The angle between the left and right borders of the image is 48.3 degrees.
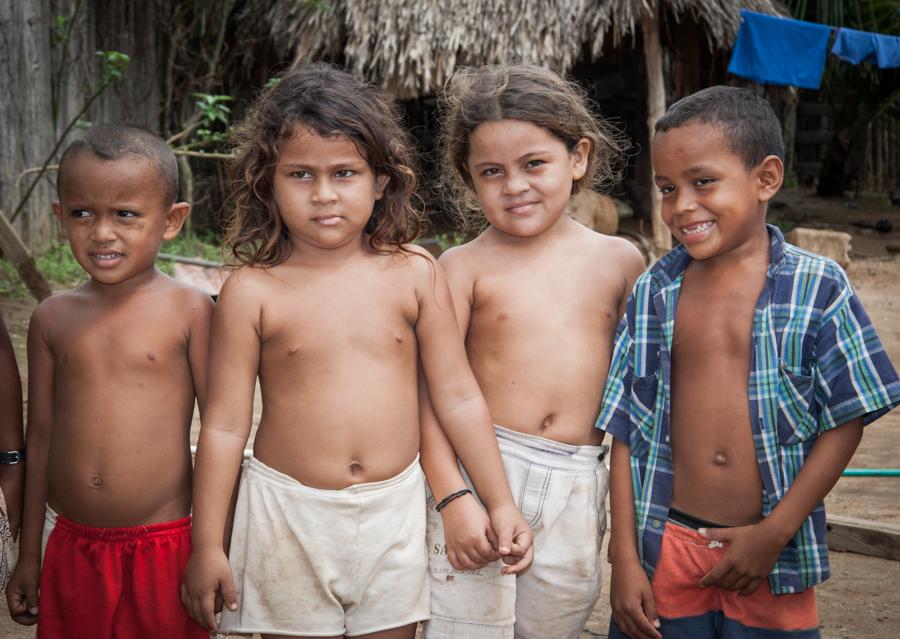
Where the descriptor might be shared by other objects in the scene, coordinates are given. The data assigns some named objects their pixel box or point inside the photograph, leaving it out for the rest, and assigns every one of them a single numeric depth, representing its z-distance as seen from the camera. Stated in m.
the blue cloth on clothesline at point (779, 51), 8.96
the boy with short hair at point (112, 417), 2.06
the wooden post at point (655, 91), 8.95
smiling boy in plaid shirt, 1.87
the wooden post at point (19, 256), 4.60
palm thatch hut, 8.14
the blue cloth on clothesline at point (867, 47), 9.86
